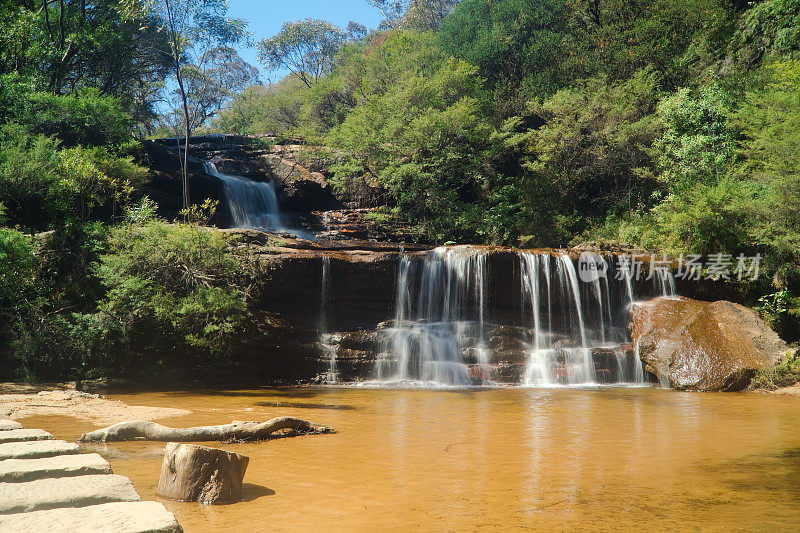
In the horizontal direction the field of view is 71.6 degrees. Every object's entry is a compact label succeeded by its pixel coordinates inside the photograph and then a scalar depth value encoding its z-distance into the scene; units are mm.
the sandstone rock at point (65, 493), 2895
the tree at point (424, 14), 50094
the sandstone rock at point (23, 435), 4172
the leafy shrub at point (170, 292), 11773
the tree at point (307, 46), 52125
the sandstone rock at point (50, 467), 3299
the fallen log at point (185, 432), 6273
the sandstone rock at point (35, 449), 3697
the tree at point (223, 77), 38891
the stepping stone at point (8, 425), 4582
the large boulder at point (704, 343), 12352
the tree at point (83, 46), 19859
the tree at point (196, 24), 23812
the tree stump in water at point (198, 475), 4418
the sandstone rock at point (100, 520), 2537
